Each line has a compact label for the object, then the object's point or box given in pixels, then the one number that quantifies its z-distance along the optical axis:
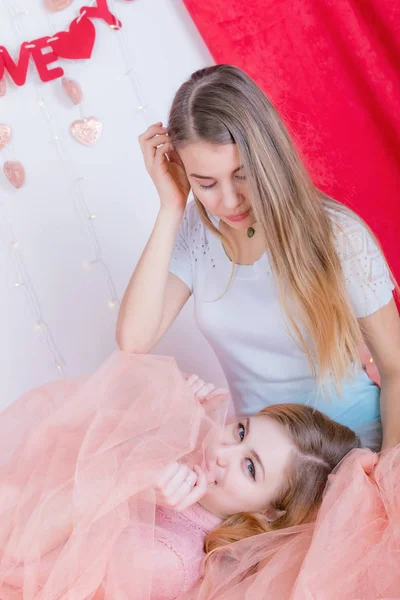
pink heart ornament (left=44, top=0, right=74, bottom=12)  2.17
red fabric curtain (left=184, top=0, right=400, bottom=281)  2.15
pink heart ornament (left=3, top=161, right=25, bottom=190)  2.20
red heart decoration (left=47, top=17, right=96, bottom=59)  2.17
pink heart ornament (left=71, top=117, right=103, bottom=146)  2.24
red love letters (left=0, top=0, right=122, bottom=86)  2.15
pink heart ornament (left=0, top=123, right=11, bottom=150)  2.19
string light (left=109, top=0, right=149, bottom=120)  2.26
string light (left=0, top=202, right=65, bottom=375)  2.25
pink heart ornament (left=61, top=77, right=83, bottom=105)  2.20
